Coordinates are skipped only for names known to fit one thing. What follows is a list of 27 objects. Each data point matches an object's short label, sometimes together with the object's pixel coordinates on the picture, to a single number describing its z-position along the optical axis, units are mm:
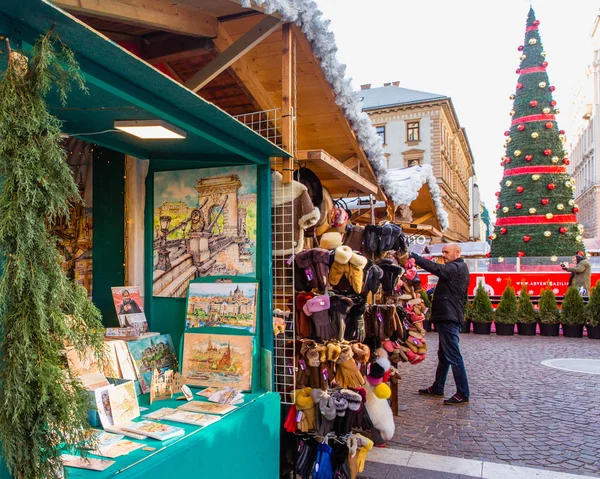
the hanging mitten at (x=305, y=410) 3652
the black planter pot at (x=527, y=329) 12273
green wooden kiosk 1877
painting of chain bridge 3525
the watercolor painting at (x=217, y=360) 3314
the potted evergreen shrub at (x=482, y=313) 12555
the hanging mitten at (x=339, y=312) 3967
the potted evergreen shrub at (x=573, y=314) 11781
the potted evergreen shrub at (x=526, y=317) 12289
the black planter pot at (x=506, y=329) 12297
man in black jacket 6176
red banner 15398
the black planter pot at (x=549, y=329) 12125
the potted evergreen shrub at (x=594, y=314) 11469
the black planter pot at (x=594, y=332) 11500
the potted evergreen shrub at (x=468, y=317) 12773
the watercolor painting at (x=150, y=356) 3227
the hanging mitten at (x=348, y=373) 3779
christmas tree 17484
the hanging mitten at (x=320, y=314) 3832
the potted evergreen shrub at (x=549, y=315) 12133
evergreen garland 1556
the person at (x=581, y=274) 13781
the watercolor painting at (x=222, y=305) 3398
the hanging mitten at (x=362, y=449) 3740
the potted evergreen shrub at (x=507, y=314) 12258
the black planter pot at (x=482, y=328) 12539
